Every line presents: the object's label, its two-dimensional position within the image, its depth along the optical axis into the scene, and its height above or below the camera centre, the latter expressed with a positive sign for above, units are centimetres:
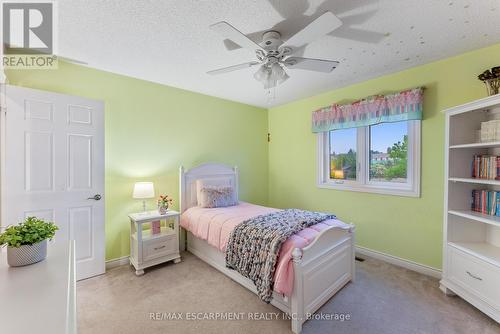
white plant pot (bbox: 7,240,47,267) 107 -45
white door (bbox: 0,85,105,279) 210 -3
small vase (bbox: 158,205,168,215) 287 -59
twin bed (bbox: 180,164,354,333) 176 -85
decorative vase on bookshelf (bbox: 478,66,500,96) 191 +79
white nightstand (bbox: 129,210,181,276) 263 -97
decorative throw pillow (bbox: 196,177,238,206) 333 -29
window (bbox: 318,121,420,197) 275 +11
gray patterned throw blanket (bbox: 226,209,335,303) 185 -73
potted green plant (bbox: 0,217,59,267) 107 -39
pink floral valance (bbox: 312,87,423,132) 258 +75
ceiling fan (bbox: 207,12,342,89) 141 +90
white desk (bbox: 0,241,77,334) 70 -51
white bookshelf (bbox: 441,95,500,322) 205 -39
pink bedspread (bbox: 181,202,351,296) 176 -69
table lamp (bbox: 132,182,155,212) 272 -32
